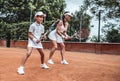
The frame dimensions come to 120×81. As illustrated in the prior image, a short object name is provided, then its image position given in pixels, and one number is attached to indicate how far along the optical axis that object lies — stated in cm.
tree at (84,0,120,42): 1283
